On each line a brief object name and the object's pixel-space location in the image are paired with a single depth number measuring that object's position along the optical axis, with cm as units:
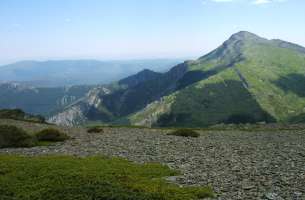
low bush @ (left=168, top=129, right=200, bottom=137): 6276
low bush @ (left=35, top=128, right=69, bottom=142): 5528
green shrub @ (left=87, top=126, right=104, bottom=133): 7022
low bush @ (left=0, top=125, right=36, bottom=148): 4988
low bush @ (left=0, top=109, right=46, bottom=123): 9746
